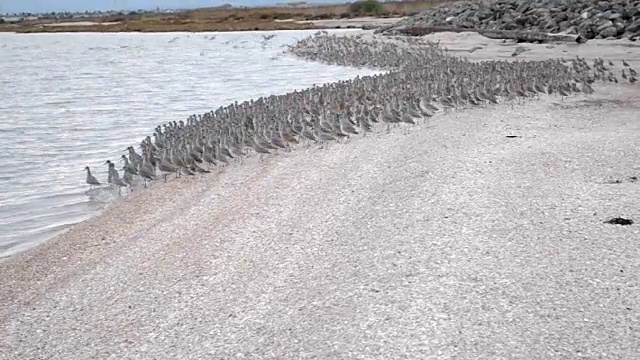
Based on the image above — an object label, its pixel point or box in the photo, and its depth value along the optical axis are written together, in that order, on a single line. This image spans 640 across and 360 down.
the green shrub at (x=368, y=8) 86.56
